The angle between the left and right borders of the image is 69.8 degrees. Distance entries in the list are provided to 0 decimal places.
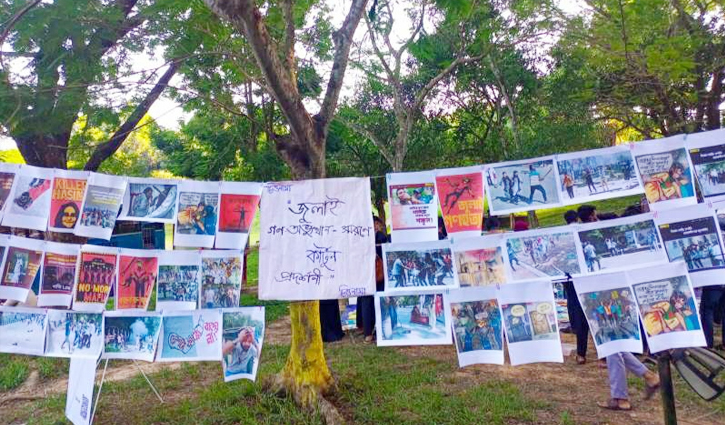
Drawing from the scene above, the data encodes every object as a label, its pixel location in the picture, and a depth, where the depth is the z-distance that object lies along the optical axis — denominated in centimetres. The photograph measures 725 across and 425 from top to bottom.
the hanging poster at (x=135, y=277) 334
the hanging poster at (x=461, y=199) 306
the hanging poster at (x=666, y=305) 274
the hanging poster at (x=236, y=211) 326
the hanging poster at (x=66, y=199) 321
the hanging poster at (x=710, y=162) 283
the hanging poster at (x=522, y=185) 298
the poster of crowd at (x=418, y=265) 307
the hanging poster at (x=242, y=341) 343
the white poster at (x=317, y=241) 318
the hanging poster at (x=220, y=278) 333
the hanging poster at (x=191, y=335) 334
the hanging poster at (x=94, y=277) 330
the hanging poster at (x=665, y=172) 285
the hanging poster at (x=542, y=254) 291
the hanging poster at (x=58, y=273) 327
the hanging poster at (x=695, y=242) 279
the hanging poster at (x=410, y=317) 315
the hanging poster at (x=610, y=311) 284
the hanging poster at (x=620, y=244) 284
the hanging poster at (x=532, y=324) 293
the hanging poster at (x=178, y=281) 333
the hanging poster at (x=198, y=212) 323
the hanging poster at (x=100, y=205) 321
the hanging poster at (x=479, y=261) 302
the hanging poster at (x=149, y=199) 325
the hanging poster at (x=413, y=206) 309
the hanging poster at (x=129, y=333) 334
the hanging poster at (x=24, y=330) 339
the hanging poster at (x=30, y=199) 320
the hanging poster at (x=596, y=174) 294
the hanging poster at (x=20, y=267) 325
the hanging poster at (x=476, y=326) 307
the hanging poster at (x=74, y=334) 338
